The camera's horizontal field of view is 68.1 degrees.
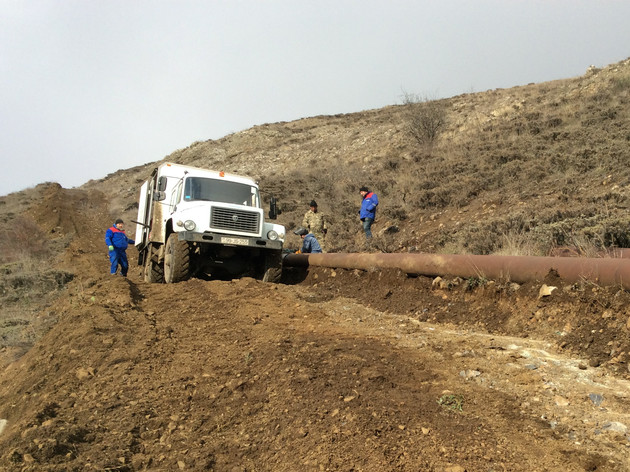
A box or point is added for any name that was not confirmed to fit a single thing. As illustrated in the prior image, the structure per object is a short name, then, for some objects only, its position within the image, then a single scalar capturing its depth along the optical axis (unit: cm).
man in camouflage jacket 1171
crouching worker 1124
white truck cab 869
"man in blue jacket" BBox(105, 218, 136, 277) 1091
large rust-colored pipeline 462
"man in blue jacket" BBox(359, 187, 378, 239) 1160
